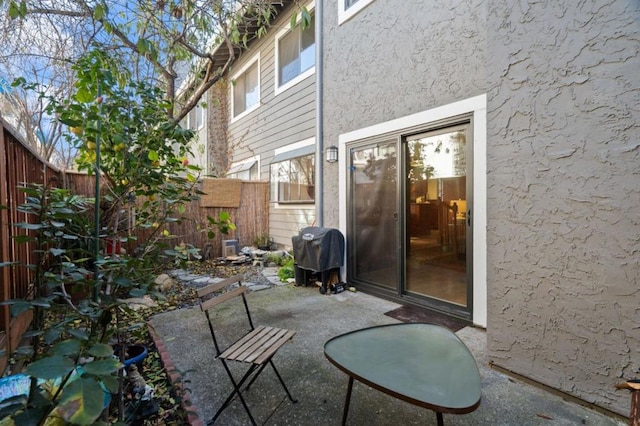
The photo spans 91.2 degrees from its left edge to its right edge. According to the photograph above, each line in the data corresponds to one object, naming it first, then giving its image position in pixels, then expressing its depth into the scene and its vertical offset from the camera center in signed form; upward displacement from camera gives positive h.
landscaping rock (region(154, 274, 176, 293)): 4.89 -1.23
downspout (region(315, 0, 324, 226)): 5.47 +1.36
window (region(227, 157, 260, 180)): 8.65 +1.05
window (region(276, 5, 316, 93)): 6.38 +3.30
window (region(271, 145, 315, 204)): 6.38 +0.65
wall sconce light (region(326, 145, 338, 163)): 5.18 +0.86
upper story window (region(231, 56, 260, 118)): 8.54 +3.41
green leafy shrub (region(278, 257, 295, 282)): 5.53 -1.21
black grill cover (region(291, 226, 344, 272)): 4.71 -0.67
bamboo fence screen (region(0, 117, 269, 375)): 2.36 -0.03
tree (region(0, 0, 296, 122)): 3.18 +2.42
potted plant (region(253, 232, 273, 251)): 7.75 -0.89
